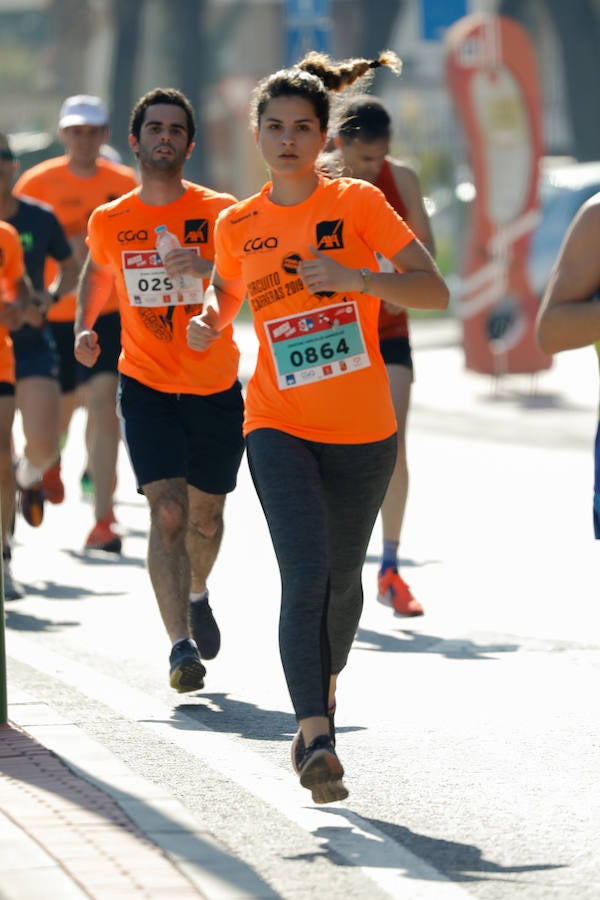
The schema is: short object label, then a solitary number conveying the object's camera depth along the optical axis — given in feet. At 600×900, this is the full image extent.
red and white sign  131.95
